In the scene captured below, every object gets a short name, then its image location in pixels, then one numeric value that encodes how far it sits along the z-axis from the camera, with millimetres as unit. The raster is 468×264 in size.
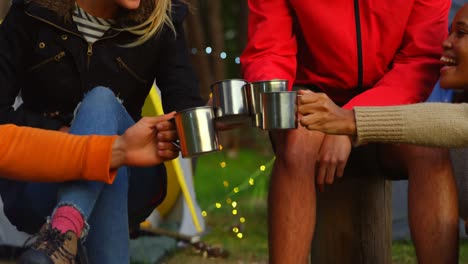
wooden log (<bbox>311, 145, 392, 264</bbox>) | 2996
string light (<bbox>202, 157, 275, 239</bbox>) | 4910
